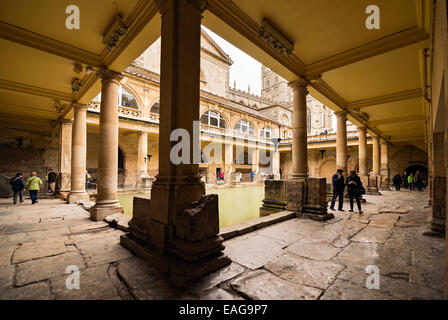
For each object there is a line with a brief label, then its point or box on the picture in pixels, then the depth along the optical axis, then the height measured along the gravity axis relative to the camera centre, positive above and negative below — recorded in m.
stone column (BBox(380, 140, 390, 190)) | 14.10 -0.13
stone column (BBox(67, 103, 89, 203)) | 7.32 +0.40
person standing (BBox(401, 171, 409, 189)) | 16.41 -1.24
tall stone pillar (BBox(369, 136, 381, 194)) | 13.43 +0.58
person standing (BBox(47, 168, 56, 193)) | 9.66 -0.83
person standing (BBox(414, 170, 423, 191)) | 13.62 -1.15
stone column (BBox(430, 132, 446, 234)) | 3.68 -0.42
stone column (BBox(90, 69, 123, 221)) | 4.72 +0.35
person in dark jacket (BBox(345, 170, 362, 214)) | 5.88 -0.62
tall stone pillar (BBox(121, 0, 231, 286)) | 2.22 -0.16
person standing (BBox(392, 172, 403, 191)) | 13.94 -1.18
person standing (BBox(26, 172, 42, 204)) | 7.36 -0.86
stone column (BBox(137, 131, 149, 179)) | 13.76 +0.81
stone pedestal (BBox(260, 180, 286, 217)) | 5.60 -0.94
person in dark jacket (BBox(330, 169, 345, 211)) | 5.96 -0.67
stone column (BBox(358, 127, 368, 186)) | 10.46 +0.52
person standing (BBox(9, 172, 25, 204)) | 7.39 -0.77
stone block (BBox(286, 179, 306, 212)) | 5.09 -0.77
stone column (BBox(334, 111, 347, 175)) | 8.12 +0.93
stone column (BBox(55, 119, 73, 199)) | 9.01 +0.30
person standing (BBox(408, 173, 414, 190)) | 14.01 -1.04
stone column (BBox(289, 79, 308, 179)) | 5.40 +0.98
